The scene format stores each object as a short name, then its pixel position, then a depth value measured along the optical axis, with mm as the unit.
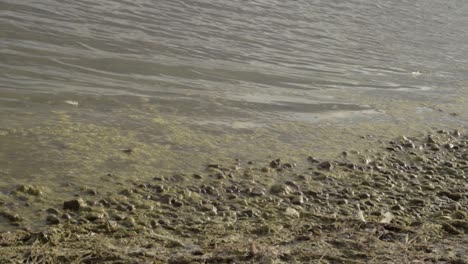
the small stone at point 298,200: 4605
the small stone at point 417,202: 4805
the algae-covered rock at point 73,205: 4027
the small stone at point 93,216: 3930
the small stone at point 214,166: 5088
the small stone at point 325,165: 5441
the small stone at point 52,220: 3832
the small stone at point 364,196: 4855
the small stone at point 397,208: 4676
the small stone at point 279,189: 4758
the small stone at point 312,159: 5605
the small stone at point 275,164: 5316
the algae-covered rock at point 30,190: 4164
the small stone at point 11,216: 3779
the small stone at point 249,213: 4334
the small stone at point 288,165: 5346
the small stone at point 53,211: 3951
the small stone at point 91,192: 4320
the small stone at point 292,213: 4371
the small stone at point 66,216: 3906
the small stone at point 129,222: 3936
